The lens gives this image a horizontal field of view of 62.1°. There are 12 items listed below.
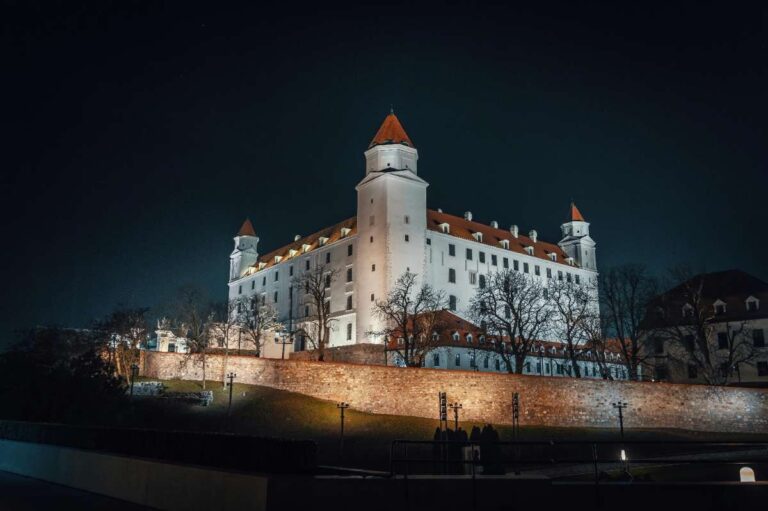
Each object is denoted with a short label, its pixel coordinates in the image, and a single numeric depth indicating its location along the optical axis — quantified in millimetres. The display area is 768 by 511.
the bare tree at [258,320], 68581
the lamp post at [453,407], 36875
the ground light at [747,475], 14570
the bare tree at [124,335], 52000
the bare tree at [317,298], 65188
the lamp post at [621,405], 37750
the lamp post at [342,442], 32559
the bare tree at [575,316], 51438
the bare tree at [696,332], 52281
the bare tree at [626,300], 54969
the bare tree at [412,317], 51281
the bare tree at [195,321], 57628
